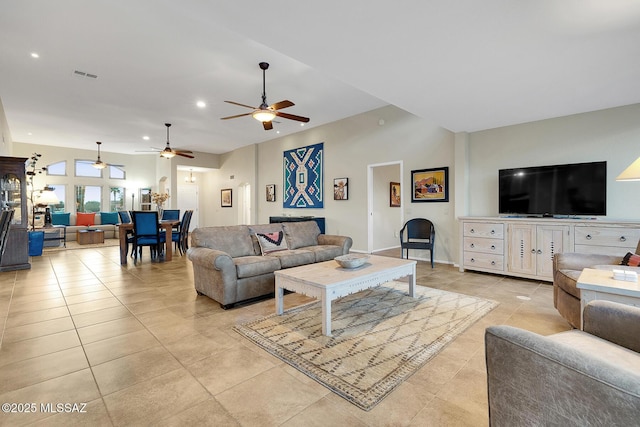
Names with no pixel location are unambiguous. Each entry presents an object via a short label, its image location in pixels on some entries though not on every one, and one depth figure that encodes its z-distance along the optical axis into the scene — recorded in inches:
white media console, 151.7
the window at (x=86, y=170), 426.4
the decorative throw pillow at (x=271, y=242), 168.9
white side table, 73.8
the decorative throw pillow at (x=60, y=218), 386.3
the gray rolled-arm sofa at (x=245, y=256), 133.2
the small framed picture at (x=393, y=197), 329.1
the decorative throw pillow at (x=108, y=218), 419.5
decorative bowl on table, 127.1
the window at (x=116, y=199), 454.6
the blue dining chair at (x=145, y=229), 244.7
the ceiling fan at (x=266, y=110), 166.1
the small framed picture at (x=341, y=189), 294.4
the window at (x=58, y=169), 403.9
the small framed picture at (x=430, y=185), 229.9
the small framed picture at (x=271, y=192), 372.2
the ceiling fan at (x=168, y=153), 283.3
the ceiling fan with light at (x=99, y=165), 368.8
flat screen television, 165.9
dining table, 243.9
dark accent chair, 225.5
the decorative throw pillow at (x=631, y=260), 102.3
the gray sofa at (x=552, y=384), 31.9
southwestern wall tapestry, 319.3
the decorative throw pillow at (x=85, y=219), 402.6
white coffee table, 105.3
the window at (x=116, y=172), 453.7
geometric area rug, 79.7
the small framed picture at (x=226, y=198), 448.3
